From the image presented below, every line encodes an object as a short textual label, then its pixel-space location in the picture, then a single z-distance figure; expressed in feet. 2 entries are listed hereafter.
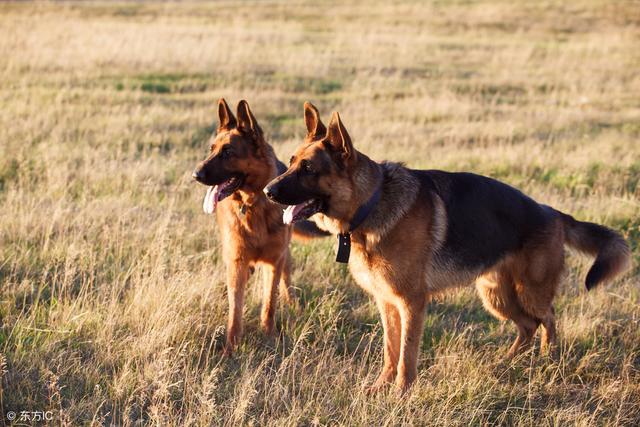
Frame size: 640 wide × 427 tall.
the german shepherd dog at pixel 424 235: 25.29
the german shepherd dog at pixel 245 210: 30.96
